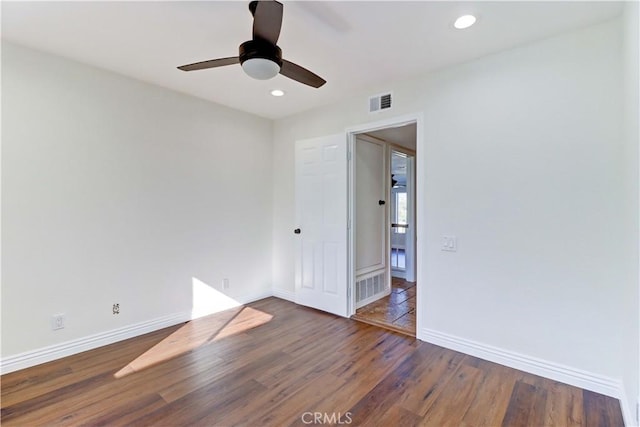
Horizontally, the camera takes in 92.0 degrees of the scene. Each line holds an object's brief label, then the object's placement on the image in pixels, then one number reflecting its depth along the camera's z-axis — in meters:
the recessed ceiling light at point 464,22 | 2.04
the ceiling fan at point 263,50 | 1.58
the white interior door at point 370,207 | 3.86
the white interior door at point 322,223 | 3.59
